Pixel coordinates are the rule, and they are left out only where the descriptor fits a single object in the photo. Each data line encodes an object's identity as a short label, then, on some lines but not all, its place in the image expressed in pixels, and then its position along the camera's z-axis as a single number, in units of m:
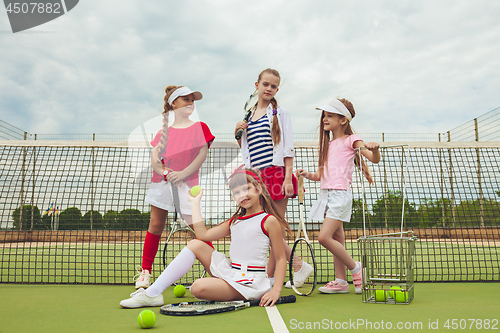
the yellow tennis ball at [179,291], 2.87
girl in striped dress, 2.86
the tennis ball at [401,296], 2.48
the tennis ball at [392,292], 2.52
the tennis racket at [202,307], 2.15
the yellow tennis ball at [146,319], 1.87
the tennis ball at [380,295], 2.51
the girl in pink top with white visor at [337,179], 2.84
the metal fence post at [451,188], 5.32
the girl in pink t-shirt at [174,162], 3.05
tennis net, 4.13
